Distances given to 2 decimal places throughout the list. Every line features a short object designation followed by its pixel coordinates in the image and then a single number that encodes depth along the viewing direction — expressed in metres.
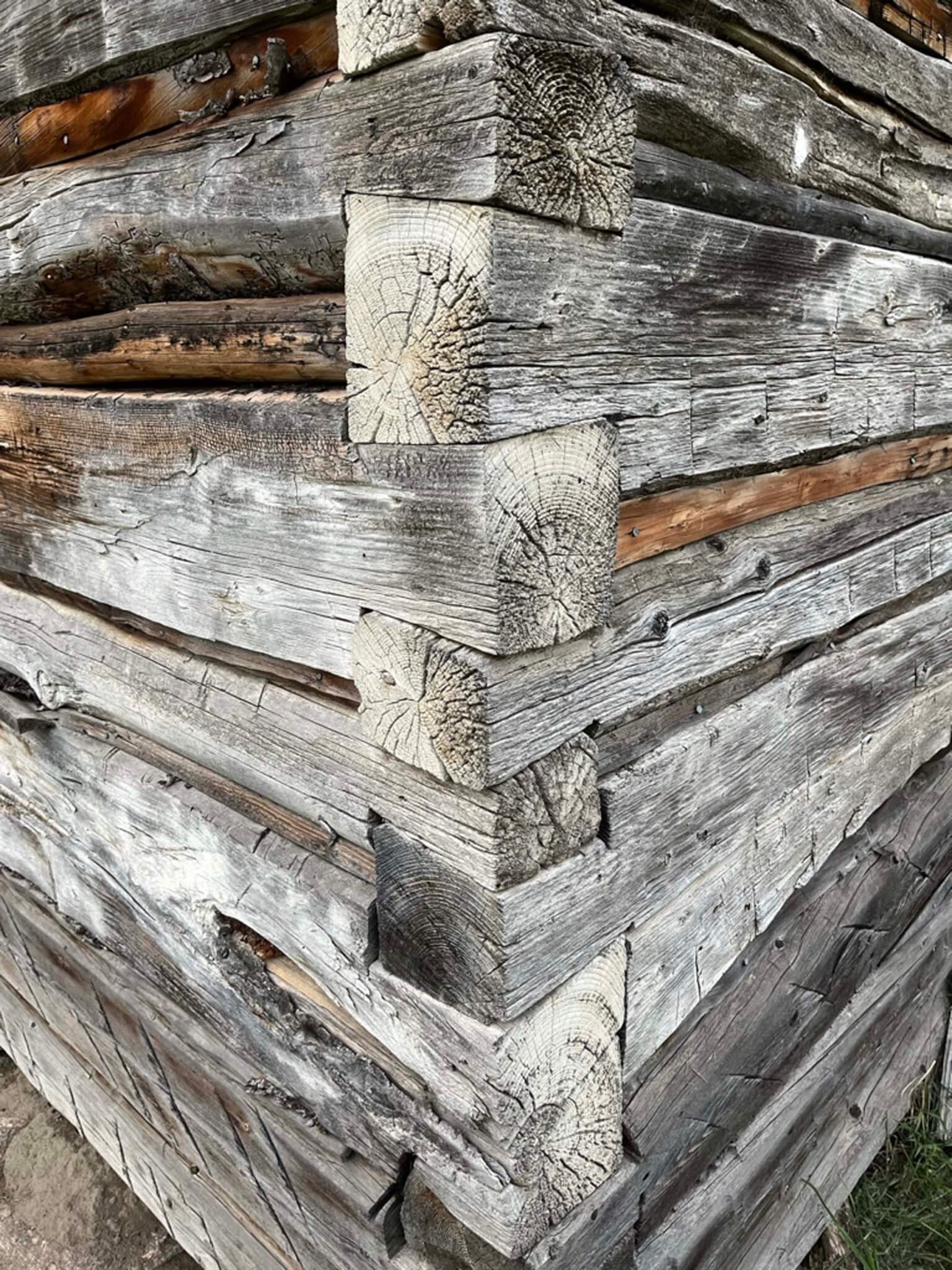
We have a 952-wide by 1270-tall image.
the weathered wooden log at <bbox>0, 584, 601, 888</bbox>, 1.14
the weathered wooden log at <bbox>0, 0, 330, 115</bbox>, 1.15
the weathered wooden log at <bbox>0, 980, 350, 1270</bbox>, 2.06
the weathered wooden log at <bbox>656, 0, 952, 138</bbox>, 1.22
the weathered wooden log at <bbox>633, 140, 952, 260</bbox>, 1.15
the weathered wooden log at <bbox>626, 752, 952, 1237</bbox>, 1.64
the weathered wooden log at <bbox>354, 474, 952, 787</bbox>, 1.08
